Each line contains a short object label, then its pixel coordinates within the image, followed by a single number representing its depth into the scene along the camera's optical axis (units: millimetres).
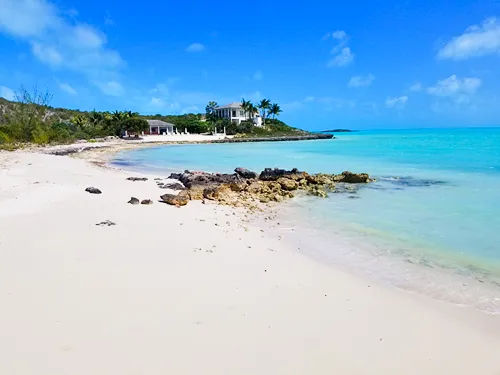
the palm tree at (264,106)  88062
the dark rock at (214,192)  11711
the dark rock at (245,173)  17078
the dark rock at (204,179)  13637
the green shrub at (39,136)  39281
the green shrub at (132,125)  65750
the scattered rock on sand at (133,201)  9945
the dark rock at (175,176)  16203
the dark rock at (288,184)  14250
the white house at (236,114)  84625
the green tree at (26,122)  39969
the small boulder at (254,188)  13294
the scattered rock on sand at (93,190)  11008
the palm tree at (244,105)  82812
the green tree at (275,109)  89438
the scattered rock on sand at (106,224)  7445
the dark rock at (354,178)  16797
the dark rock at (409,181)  16781
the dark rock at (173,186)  13508
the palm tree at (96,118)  68088
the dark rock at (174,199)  10219
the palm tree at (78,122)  63606
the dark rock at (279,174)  16080
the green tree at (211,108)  88625
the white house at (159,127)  73619
